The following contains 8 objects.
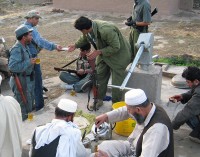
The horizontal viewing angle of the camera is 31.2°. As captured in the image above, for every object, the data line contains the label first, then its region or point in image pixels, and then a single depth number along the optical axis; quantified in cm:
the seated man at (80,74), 689
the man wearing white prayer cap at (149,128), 344
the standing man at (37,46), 654
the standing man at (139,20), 759
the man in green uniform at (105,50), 579
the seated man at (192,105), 492
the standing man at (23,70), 584
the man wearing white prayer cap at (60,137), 359
